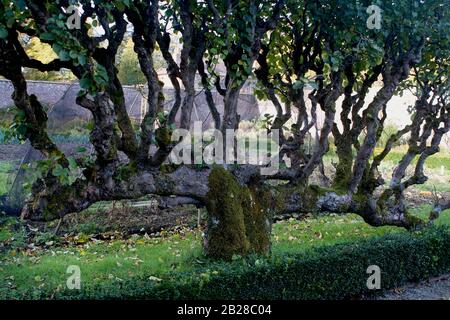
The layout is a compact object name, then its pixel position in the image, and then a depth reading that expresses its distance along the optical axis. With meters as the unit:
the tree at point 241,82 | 5.14
